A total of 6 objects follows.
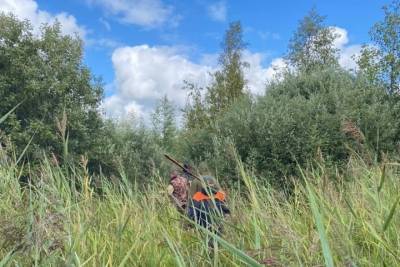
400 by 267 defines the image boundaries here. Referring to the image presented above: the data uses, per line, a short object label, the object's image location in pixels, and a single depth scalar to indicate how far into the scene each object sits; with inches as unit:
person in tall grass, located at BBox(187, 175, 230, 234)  102.3
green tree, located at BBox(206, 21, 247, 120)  994.1
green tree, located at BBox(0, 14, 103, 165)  671.1
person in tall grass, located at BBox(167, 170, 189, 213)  173.3
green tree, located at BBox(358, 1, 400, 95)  680.4
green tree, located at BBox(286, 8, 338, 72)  1125.7
